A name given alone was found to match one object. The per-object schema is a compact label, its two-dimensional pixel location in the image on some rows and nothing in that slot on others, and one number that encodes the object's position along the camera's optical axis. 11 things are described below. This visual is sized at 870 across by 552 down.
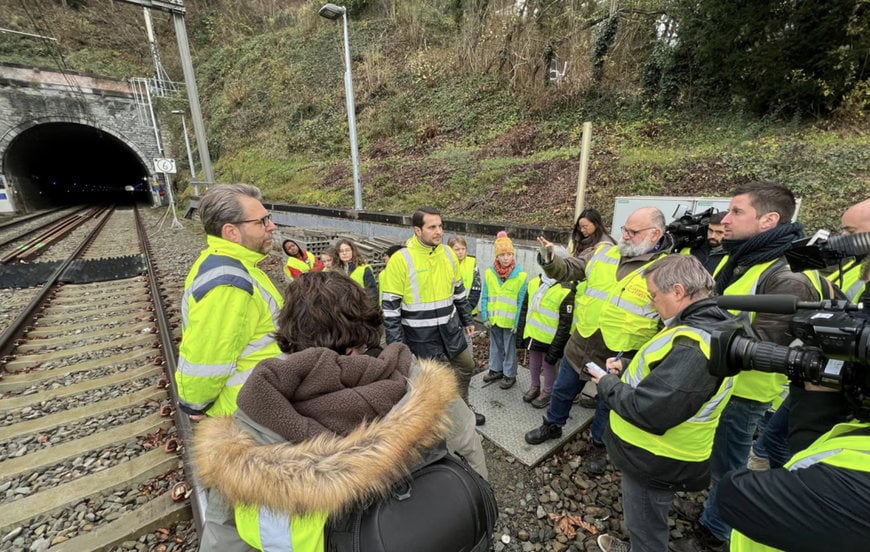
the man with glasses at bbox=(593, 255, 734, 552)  1.66
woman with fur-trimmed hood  0.95
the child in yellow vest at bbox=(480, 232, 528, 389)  4.10
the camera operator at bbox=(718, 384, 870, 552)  0.89
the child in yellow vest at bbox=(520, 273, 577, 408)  3.55
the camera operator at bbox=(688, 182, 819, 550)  2.18
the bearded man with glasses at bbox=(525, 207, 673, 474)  2.59
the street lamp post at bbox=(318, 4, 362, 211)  8.30
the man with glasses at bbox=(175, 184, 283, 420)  1.89
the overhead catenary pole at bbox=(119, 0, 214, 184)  7.71
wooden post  4.52
